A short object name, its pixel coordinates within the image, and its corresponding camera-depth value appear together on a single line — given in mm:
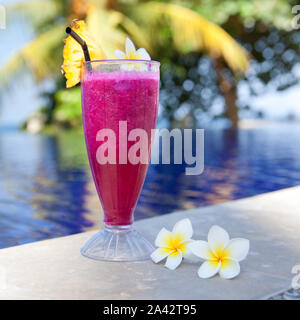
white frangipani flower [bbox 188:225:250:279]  497
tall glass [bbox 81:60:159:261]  540
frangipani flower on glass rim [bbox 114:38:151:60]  573
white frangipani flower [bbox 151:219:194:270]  528
